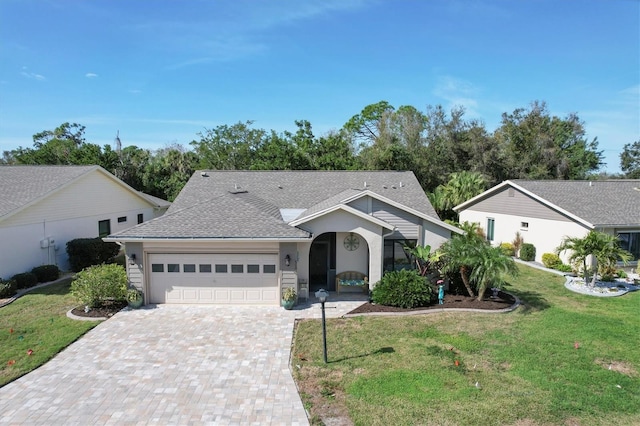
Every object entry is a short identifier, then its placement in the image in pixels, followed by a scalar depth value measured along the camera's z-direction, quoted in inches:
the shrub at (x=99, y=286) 530.3
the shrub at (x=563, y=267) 788.6
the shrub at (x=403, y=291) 545.0
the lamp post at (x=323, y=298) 381.7
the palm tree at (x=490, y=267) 529.7
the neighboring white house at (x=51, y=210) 688.4
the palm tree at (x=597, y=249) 647.8
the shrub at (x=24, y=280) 655.8
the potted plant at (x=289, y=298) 537.3
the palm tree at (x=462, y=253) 554.3
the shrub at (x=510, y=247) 949.2
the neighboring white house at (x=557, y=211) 772.0
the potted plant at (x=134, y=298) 541.3
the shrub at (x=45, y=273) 703.7
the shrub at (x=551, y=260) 813.2
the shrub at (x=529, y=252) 891.4
